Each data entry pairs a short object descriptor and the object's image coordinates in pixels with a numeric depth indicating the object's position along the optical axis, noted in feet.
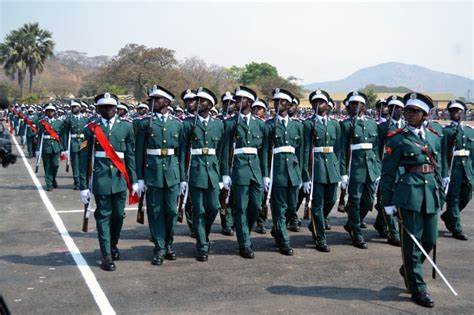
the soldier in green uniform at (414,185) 19.49
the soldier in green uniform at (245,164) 25.40
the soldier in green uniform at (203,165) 24.80
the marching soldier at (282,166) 26.04
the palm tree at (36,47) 217.36
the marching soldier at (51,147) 46.85
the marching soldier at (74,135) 47.70
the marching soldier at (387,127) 29.40
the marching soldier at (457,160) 30.06
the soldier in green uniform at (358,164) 27.55
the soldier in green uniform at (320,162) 26.63
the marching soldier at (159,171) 24.21
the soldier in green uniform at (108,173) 23.31
